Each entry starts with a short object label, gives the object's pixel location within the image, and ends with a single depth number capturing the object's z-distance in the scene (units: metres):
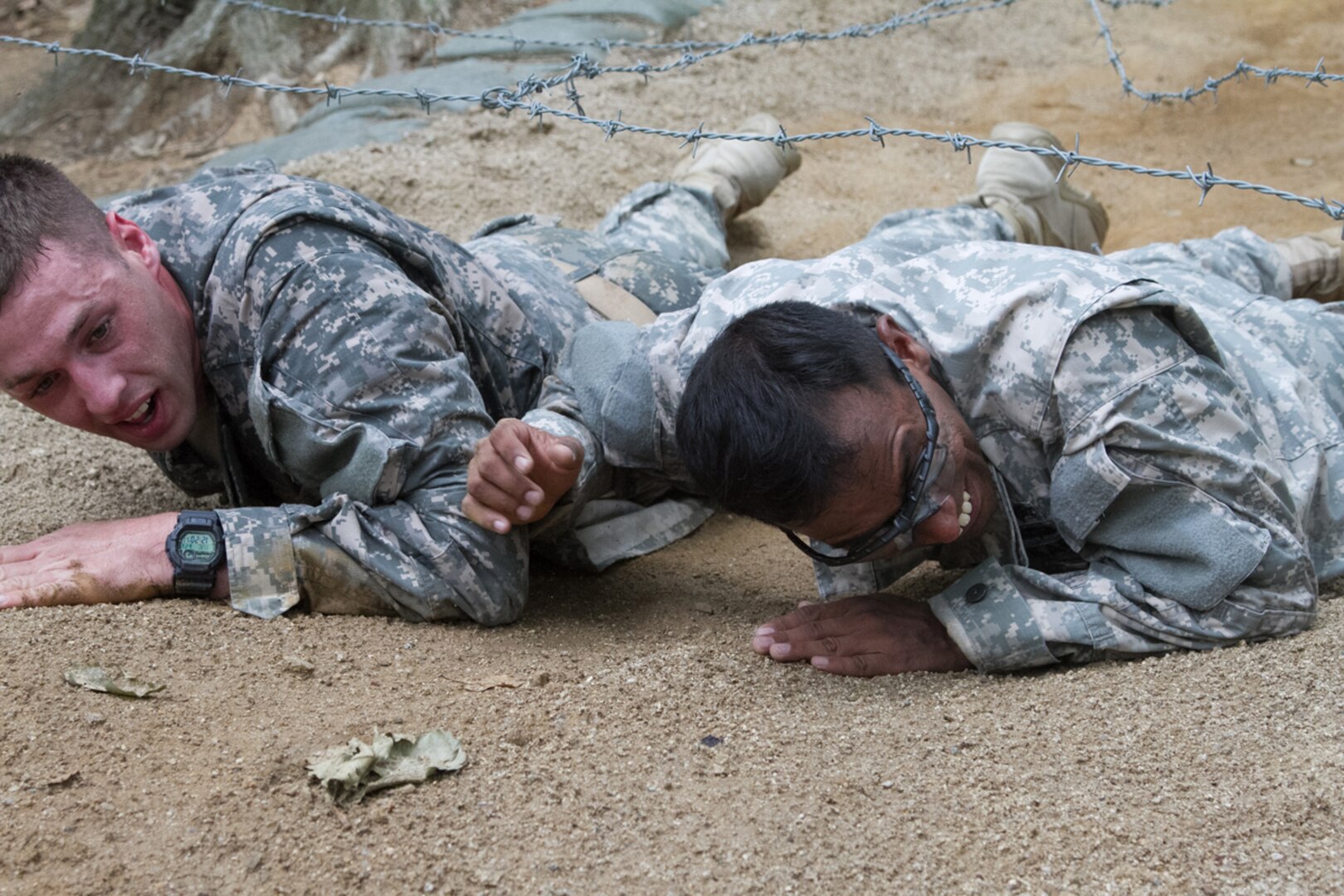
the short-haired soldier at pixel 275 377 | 3.07
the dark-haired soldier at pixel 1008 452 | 2.92
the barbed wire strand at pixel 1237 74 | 3.07
